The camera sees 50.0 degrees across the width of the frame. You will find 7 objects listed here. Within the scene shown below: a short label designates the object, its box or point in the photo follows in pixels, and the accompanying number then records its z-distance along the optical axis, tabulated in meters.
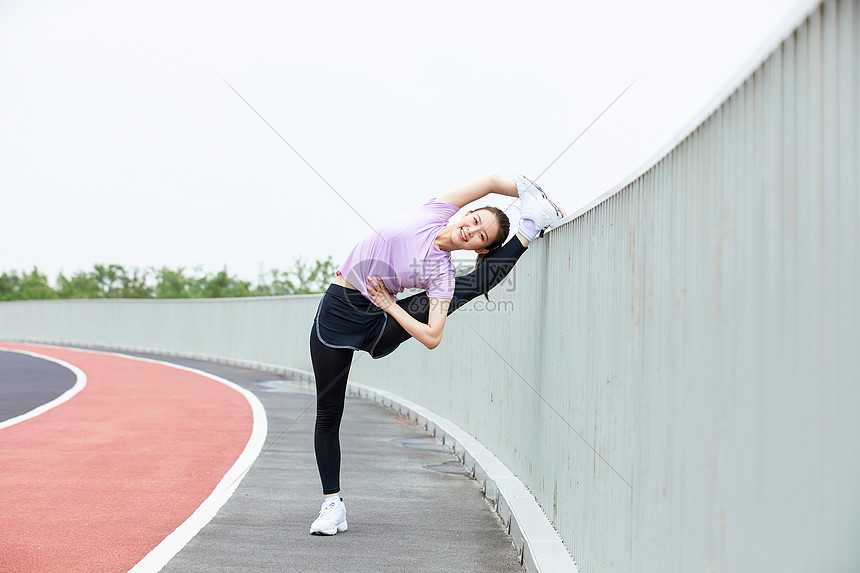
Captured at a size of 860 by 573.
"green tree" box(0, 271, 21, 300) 78.00
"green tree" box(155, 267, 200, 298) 70.12
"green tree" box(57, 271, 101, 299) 73.88
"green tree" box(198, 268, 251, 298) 63.81
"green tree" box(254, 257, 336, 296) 51.34
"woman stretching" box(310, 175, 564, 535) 5.29
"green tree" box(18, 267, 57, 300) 77.00
